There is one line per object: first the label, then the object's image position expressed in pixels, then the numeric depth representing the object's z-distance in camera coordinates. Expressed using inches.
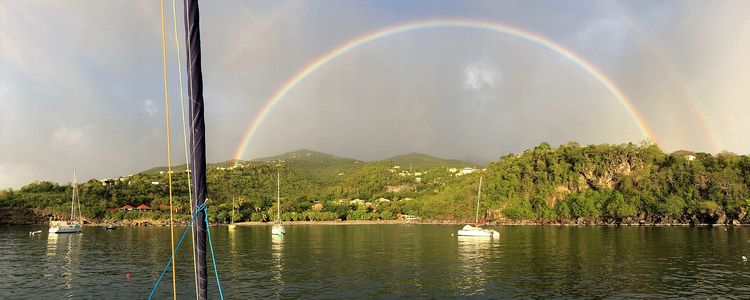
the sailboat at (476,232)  4520.2
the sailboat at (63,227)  5270.7
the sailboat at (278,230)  4768.7
